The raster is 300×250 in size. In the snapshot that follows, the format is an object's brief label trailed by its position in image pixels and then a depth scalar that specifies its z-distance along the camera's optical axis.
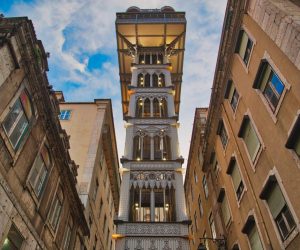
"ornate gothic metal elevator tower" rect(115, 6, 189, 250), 17.58
